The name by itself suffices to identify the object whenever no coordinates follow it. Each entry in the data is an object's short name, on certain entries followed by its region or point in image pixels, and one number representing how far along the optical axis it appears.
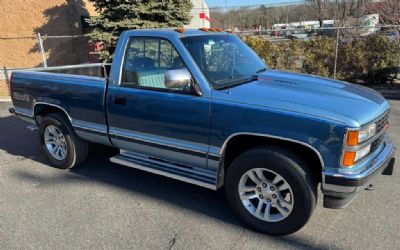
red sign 18.79
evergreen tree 11.55
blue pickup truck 3.17
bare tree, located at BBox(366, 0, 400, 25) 11.34
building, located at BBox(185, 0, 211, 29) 20.56
